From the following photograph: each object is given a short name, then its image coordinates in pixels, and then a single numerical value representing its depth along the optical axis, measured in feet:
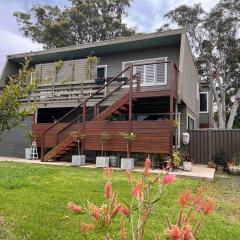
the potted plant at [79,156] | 32.79
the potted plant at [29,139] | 38.16
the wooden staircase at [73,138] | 33.21
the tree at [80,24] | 78.37
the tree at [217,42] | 70.91
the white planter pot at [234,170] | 32.63
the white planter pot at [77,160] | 32.75
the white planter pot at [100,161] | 31.18
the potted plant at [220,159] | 37.04
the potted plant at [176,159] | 29.66
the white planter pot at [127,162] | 30.00
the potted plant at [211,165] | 36.43
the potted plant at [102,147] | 31.14
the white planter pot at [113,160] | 32.91
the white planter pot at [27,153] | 38.56
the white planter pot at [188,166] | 30.03
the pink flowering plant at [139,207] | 5.30
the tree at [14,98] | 10.97
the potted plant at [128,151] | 30.06
